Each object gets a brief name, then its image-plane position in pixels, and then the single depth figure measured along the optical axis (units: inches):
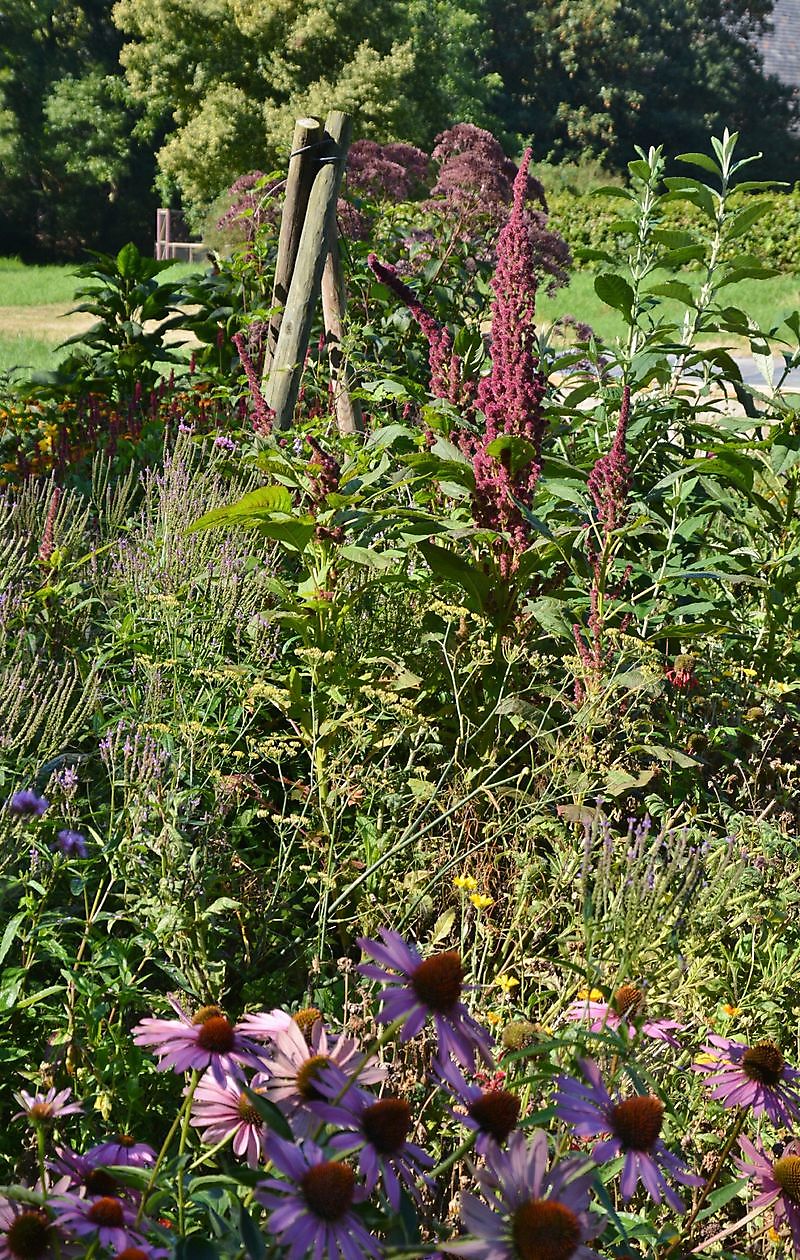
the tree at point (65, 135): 1181.1
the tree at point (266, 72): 834.8
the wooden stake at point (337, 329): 174.6
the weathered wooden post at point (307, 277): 163.8
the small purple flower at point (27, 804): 65.1
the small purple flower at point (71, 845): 69.9
